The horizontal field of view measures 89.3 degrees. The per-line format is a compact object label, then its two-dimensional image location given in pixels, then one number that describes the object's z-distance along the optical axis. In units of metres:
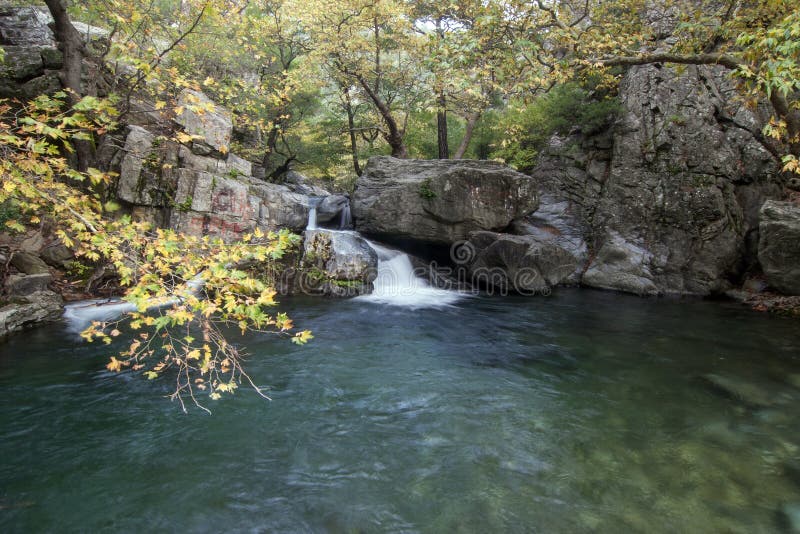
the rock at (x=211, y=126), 13.03
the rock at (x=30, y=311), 7.76
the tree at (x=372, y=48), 15.30
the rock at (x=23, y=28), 12.59
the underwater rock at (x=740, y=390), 5.68
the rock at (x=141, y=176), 11.71
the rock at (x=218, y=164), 12.63
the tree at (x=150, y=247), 2.88
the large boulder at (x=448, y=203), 13.90
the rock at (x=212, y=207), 12.03
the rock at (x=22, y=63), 11.22
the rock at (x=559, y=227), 15.53
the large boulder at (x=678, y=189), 13.49
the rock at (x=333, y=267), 12.43
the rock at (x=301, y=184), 21.52
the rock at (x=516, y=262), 13.23
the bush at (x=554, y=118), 16.03
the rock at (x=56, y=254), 10.28
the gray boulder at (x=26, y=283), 8.77
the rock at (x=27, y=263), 9.34
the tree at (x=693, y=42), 4.74
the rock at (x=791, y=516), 3.43
